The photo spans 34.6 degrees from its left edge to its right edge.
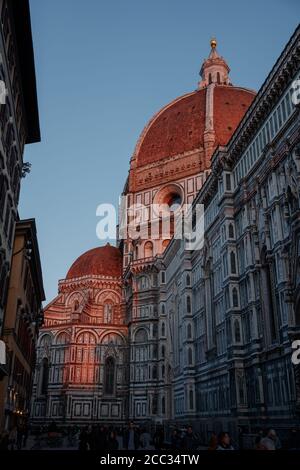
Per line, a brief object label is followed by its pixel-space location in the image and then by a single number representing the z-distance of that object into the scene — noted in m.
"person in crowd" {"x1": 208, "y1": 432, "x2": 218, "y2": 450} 8.66
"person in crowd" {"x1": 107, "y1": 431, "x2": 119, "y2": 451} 17.30
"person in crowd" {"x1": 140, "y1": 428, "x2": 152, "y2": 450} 21.08
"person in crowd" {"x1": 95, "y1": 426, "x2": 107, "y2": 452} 17.39
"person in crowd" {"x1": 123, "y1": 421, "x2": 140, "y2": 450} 26.22
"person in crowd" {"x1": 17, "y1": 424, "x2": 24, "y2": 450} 22.14
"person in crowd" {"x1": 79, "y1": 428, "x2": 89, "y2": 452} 16.18
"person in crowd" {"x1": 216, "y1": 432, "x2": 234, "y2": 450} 8.50
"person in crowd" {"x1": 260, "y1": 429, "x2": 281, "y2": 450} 9.05
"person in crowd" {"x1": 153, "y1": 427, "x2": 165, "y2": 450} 19.93
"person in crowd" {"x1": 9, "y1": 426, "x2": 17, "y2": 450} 17.75
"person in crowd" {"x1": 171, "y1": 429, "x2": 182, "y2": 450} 16.63
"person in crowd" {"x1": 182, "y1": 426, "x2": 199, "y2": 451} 16.25
